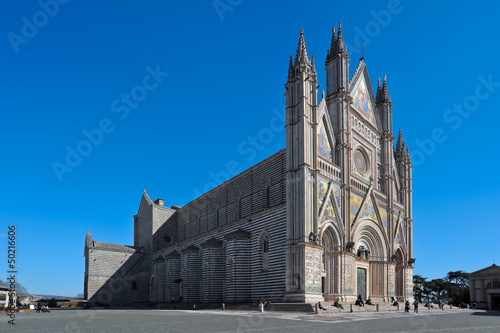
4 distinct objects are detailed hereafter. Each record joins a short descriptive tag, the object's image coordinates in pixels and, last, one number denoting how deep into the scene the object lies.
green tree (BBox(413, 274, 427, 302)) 65.28
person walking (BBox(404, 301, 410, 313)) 29.67
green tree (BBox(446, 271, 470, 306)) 58.27
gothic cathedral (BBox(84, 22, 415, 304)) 30.67
